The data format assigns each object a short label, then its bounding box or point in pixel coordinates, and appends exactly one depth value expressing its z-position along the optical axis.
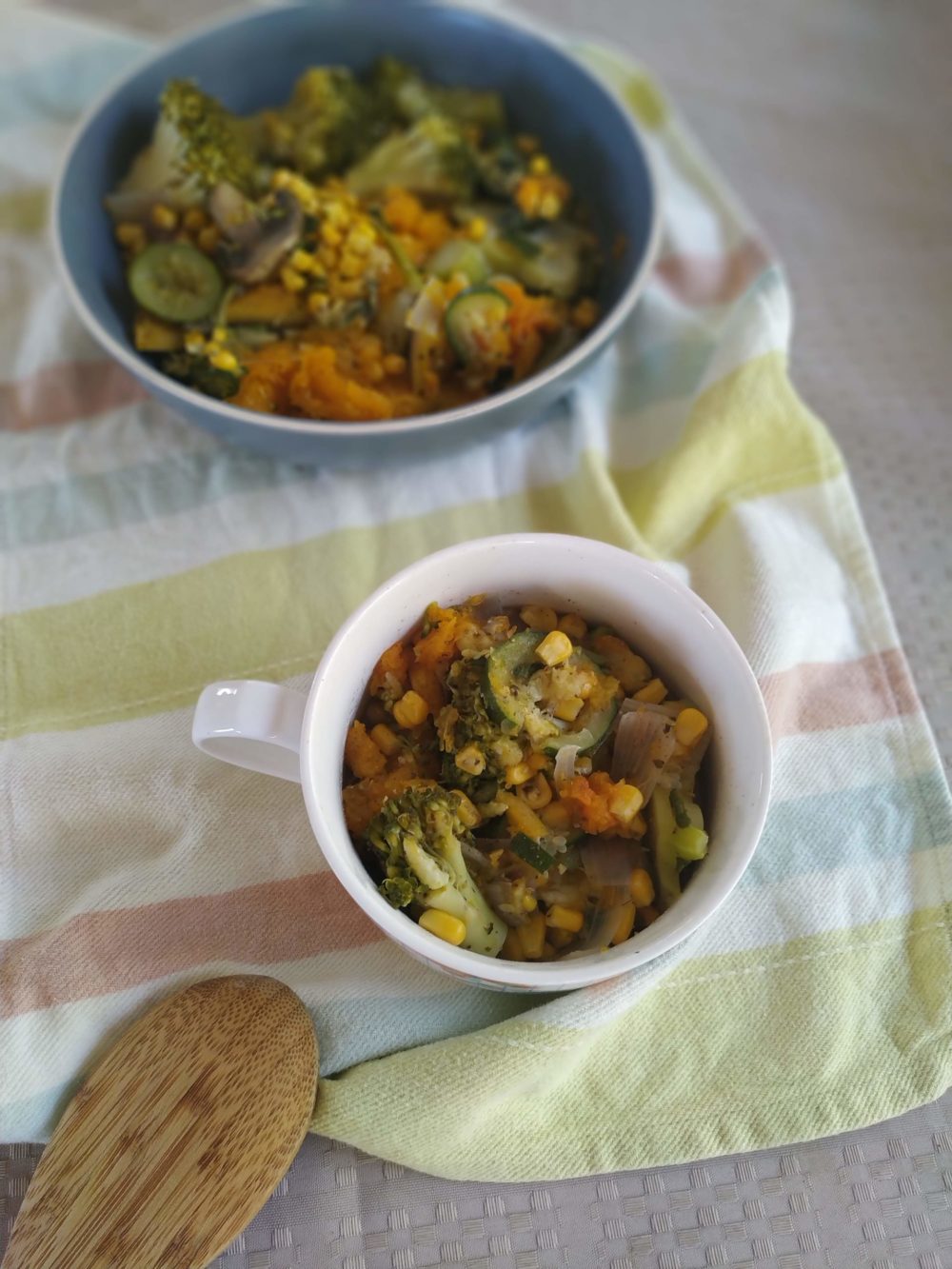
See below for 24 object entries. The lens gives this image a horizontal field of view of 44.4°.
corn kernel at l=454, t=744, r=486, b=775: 0.29
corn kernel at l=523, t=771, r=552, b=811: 0.30
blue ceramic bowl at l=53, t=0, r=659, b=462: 0.38
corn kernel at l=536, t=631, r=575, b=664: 0.30
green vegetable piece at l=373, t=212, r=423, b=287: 0.41
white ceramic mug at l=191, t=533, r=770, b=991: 0.27
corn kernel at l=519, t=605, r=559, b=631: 0.32
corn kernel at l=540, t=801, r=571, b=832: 0.29
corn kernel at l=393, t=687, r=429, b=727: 0.30
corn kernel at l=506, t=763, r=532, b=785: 0.29
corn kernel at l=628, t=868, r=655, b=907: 0.29
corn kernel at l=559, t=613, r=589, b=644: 0.32
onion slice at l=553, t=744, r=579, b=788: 0.29
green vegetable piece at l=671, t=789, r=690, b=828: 0.29
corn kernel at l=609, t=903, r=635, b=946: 0.28
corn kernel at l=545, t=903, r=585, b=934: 0.29
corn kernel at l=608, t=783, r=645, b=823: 0.29
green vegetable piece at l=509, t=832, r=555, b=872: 0.29
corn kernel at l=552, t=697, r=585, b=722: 0.30
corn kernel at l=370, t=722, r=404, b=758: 0.31
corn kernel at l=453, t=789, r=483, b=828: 0.29
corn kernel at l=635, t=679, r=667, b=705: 0.31
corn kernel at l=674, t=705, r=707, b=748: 0.30
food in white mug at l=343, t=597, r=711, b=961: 0.29
